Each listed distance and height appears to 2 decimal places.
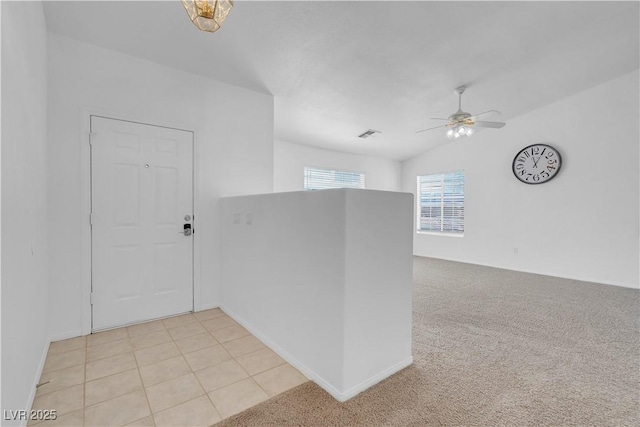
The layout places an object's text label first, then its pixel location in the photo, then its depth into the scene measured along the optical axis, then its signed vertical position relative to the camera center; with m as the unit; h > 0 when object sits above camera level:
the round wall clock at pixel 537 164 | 4.98 +0.92
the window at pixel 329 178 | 6.28 +0.79
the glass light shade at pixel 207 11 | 1.32 +0.96
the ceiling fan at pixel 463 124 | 3.86 +1.26
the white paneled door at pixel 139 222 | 2.71 -0.12
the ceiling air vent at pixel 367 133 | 5.46 +1.57
